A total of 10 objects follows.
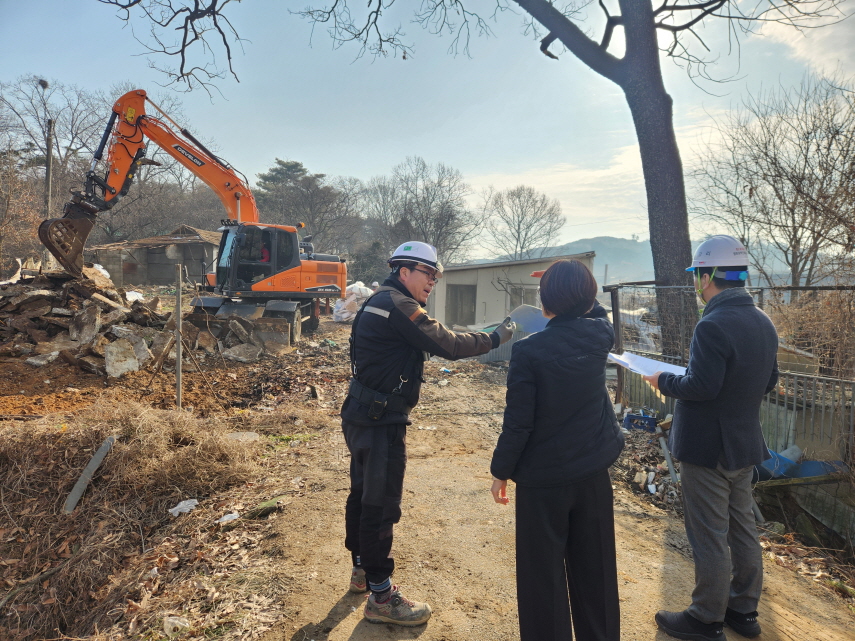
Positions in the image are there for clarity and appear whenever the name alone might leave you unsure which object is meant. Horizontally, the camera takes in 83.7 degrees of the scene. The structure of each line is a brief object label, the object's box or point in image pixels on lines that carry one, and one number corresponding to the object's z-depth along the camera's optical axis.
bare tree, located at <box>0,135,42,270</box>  17.39
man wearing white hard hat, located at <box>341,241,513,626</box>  2.48
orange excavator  9.07
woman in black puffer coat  1.95
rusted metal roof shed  25.94
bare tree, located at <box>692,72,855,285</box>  7.39
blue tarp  4.35
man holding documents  2.27
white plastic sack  18.78
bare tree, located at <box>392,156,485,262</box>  33.25
